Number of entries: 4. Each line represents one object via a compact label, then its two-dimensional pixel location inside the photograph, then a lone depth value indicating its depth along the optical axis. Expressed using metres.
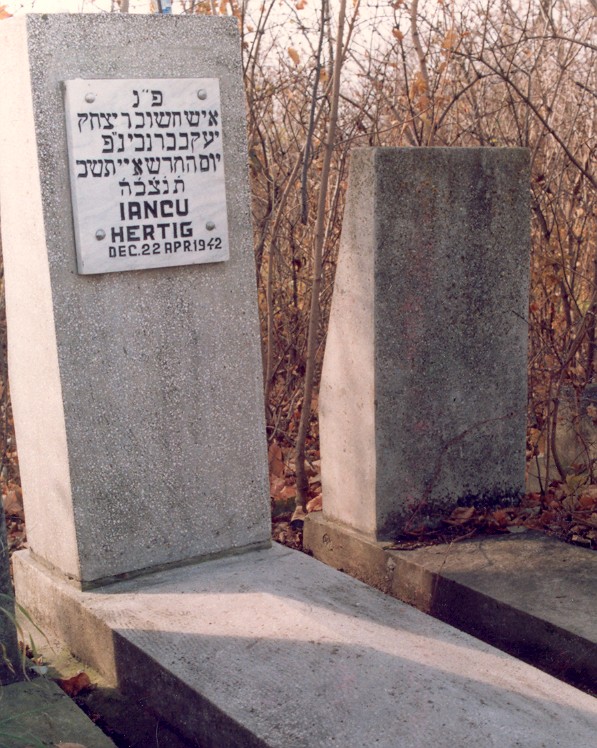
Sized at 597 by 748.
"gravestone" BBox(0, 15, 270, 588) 3.24
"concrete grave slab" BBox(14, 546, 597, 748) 2.51
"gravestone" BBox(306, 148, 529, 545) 3.75
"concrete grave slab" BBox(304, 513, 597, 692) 3.16
